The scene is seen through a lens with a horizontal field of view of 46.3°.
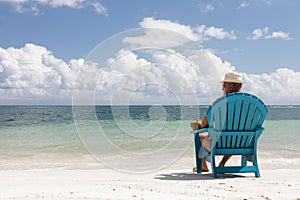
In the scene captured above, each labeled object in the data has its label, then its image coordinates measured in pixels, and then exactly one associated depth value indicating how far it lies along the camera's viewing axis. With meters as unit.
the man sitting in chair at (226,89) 4.99
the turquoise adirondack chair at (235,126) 4.83
